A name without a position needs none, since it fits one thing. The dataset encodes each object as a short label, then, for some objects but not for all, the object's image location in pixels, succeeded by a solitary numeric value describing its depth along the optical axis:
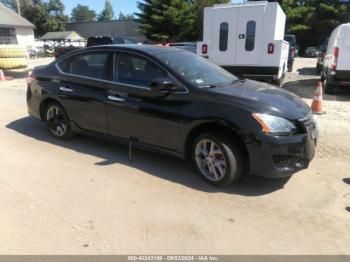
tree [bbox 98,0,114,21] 135.00
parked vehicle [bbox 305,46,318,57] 38.19
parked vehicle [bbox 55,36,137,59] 18.42
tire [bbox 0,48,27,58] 14.58
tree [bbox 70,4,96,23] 145.25
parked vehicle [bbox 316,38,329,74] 16.62
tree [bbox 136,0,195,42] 41.19
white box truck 10.16
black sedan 3.96
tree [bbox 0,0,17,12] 116.26
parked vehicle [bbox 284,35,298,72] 17.48
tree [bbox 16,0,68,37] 66.97
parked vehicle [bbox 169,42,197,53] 15.72
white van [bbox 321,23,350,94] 10.02
